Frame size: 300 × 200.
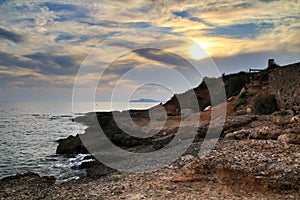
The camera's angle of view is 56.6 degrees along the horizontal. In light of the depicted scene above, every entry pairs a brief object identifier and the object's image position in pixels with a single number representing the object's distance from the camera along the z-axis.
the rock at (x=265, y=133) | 13.67
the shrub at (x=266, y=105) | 21.88
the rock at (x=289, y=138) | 11.81
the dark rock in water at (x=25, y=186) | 13.40
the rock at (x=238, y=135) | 15.16
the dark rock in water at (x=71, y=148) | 26.02
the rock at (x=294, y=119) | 14.82
